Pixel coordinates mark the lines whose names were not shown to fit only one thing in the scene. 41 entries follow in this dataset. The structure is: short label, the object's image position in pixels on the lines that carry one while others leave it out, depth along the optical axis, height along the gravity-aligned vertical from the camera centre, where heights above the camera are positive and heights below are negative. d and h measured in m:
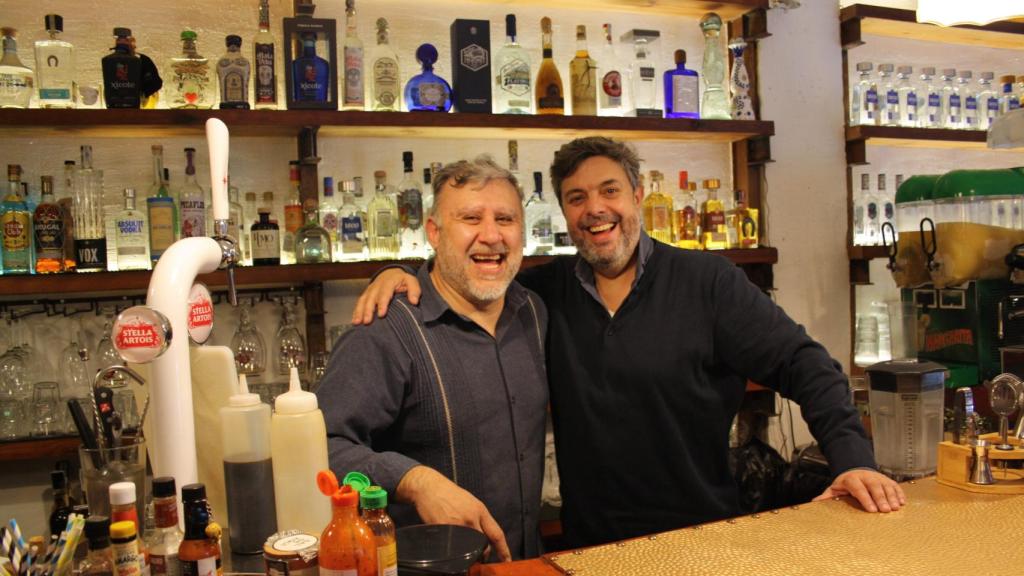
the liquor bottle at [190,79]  2.49 +0.57
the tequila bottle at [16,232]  2.34 +0.13
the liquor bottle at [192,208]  2.53 +0.20
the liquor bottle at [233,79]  2.47 +0.57
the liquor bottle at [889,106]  3.49 +0.58
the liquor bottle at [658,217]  3.06 +0.14
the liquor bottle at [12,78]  2.35 +0.57
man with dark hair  1.84 -0.25
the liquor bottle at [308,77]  2.51 +0.57
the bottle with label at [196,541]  0.90 -0.29
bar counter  1.13 -0.42
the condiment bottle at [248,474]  1.16 -0.28
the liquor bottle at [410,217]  2.79 +0.16
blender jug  1.94 -0.40
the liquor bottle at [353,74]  2.62 +0.60
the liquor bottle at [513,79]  2.86 +0.61
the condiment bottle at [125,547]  0.86 -0.28
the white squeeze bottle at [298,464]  1.11 -0.26
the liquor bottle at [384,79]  2.69 +0.59
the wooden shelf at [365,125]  2.32 +0.43
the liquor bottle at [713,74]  3.07 +0.68
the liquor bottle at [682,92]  3.02 +0.58
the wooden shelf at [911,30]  3.38 +0.92
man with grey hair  1.62 -0.22
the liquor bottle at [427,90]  2.70 +0.56
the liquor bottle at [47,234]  2.35 +0.12
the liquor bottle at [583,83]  2.93 +0.61
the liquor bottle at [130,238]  2.47 +0.11
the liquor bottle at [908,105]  3.54 +0.59
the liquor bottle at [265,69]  2.53 +0.61
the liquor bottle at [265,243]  2.56 +0.08
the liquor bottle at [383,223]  2.75 +0.14
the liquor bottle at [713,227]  3.09 +0.10
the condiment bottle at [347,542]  0.92 -0.30
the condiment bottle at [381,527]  0.94 -0.29
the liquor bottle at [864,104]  3.49 +0.60
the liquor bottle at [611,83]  2.96 +0.61
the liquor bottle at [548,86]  2.84 +0.59
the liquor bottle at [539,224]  2.92 +0.13
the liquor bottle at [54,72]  2.42 +0.60
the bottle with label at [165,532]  0.94 -0.29
